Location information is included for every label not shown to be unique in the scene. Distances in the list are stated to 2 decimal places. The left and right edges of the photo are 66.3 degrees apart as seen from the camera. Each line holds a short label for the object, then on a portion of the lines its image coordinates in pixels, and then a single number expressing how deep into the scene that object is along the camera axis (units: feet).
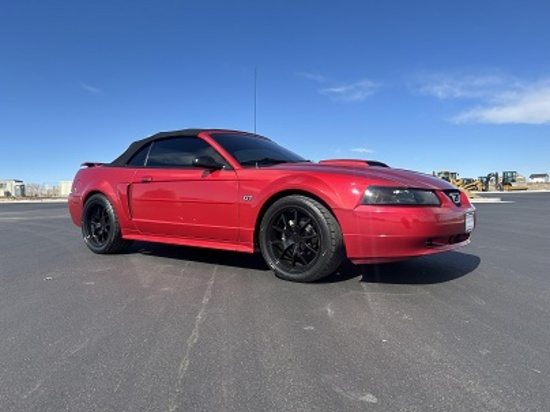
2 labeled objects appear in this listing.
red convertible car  11.19
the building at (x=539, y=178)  335.67
